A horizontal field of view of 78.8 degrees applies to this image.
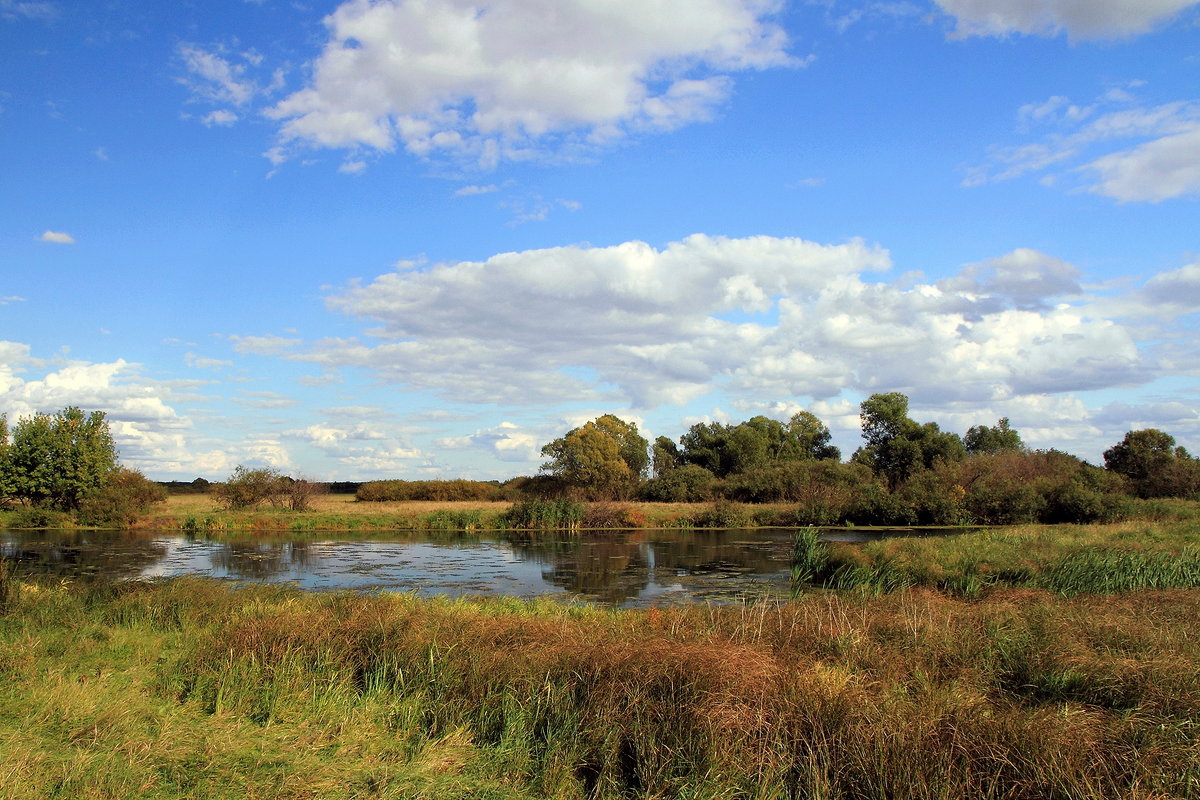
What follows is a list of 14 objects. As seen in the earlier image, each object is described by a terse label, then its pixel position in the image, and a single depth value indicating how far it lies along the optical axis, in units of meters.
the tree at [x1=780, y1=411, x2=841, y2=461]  77.00
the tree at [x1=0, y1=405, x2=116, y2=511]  38.94
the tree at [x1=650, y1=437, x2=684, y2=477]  72.69
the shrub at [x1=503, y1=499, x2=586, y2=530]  40.75
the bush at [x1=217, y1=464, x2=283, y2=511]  43.22
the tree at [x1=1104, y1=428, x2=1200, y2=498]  48.47
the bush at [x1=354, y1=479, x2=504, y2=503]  61.75
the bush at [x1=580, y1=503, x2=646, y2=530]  41.59
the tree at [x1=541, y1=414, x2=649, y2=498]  55.22
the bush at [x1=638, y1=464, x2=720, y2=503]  56.72
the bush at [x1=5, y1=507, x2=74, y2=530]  37.38
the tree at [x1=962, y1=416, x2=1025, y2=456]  79.44
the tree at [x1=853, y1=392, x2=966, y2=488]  61.22
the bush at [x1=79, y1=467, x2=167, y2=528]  37.69
